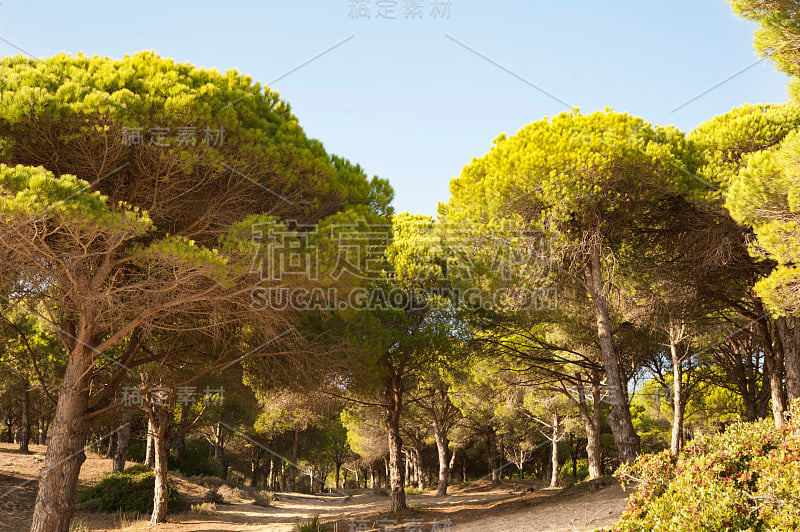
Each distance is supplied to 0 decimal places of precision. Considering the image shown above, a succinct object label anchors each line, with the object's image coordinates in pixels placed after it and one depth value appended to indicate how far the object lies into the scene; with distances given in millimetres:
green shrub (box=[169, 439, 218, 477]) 26806
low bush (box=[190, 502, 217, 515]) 16078
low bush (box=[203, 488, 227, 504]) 18672
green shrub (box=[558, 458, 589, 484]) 39094
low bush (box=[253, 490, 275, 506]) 21845
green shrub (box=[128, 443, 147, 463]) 27484
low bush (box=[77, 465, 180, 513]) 15266
